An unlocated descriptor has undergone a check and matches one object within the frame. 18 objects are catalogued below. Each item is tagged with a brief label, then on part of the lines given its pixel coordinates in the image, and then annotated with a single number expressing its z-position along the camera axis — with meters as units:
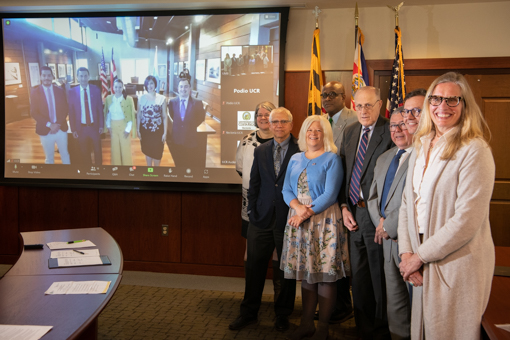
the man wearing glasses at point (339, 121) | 3.09
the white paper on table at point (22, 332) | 1.32
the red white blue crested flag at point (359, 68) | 3.91
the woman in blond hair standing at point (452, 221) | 1.55
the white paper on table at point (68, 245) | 2.48
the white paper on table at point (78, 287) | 1.76
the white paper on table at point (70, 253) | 2.32
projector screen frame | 4.08
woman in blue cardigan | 2.58
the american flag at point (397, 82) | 3.87
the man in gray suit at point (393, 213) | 2.17
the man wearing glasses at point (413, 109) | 2.20
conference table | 1.46
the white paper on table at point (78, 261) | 2.15
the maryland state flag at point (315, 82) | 3.97
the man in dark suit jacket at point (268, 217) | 2.84
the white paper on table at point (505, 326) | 1.31
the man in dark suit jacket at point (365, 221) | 2.46
